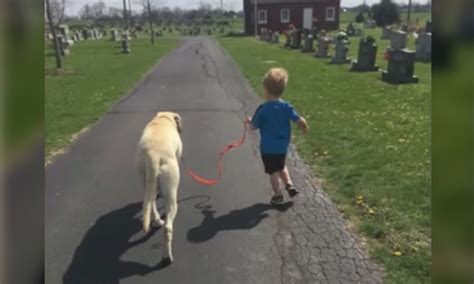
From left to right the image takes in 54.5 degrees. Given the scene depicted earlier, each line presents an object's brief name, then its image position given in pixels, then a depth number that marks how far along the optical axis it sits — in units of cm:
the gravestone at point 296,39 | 3382
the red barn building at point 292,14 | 6378
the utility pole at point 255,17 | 6172
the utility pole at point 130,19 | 7981
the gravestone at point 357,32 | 4712
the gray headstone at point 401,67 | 1480
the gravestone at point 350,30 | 4786
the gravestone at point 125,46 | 3531
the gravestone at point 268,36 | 4784
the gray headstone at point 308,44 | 3040
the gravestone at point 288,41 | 3594
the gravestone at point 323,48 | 2611
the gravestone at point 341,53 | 2245
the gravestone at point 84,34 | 5919
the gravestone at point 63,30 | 3736
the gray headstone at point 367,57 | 1870
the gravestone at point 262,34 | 5255
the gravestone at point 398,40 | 2072
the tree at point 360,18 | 6125
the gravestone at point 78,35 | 5466
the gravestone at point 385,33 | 3734
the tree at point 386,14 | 4832
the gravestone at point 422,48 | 2045
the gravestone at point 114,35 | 5399
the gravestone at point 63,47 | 3007
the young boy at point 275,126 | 500
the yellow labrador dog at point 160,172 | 394
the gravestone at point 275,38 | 4386
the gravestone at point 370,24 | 5303
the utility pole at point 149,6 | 5042
